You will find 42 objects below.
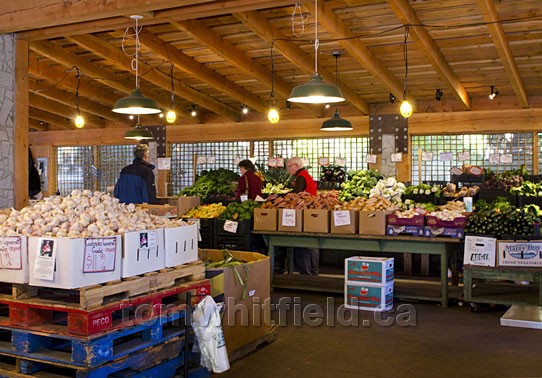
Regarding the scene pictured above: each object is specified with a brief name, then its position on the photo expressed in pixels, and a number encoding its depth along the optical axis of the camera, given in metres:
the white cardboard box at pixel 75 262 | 3.61
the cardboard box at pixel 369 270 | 6.66
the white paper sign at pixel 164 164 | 14.53
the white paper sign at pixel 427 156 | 12.20
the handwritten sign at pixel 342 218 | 7.37
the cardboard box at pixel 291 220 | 7.70
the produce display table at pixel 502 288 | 6.46
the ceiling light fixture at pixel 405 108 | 9.27
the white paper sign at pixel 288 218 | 7.72
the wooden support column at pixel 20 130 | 6.42
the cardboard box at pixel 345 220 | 7.38
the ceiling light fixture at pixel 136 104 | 6.75
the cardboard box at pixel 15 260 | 3.80
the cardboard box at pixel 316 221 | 7.51
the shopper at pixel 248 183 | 9.30
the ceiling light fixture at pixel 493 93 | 11.24
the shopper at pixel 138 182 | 7.32
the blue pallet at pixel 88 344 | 3.59
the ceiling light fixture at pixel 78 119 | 12.34
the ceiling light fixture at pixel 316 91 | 5.91
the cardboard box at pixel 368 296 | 6.71
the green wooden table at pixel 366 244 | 7.00
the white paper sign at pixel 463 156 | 11.91
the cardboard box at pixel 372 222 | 7.22
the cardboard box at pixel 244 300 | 4.92
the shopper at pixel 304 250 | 8.69
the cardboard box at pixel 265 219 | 7.88
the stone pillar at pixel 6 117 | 6.29
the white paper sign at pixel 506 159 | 11.69
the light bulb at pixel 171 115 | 11.48
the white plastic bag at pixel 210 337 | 4.32
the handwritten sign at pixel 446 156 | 11.88
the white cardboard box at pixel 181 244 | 4.40
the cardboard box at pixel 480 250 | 6.63
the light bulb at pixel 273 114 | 10.98
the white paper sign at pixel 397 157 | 12.30
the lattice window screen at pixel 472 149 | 11.71
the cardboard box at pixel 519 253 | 6.51
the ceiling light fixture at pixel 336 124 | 10.02
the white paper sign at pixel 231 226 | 8.15
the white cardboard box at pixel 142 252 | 3.95
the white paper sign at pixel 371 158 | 12.55
